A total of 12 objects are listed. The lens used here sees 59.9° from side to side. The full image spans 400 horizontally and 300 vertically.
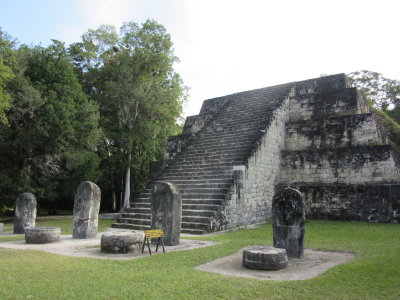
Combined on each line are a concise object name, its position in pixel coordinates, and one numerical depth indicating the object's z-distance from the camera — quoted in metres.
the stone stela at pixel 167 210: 8.33
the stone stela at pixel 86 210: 9.72
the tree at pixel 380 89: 25.03
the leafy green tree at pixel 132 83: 18.75
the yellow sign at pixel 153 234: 7.04
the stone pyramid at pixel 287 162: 11.56
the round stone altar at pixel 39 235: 8.67
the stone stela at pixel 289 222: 6.72
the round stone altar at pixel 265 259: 5.77
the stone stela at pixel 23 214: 11.16
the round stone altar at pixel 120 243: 7.24
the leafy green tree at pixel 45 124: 14.66
